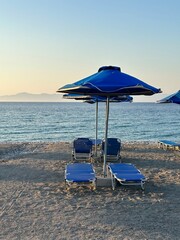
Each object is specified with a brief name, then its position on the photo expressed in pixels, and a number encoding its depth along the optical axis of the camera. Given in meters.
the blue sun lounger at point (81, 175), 6.80
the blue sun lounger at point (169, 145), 13.66
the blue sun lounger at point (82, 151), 10.54
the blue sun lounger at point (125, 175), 6.79
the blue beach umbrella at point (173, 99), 10.21
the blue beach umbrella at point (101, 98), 10.39
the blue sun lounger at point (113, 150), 10.41
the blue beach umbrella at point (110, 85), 5.92
